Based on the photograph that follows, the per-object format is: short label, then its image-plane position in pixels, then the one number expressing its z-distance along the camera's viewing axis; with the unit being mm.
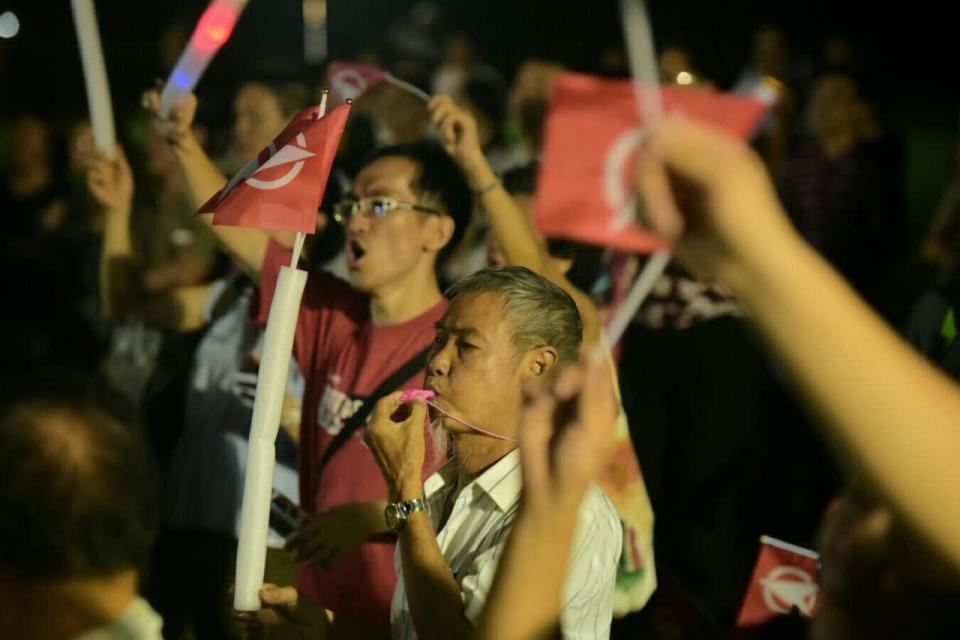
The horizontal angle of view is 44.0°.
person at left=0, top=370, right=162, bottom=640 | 1521
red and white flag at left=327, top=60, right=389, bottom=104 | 4199
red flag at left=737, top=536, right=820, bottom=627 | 2881
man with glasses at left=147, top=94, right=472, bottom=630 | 3176
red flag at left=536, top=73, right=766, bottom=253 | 1416
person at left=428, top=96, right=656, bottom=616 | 3234
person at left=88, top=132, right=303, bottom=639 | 4094
